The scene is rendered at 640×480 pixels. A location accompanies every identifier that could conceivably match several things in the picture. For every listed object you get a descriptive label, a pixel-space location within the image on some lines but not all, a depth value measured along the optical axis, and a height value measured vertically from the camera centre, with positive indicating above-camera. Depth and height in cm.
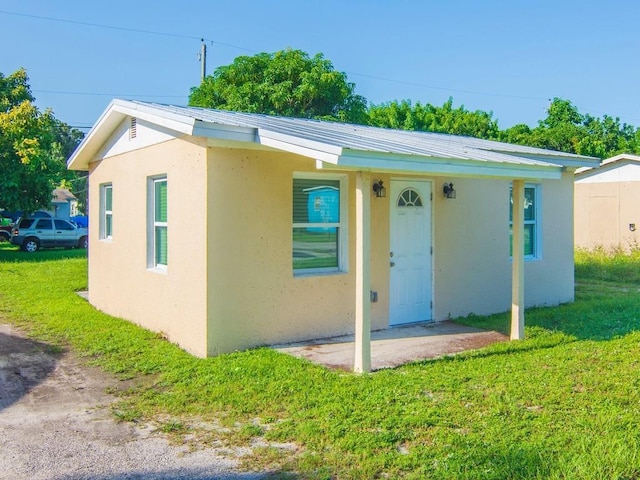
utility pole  2758 +886
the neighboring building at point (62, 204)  3850 +243
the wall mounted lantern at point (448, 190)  924 +77
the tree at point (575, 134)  3052 +584
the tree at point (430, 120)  2891 +607
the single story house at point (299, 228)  684 +14
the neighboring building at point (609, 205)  1906 +110
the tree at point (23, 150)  2025 +322
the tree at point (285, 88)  2400 +651
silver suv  2392 +20
